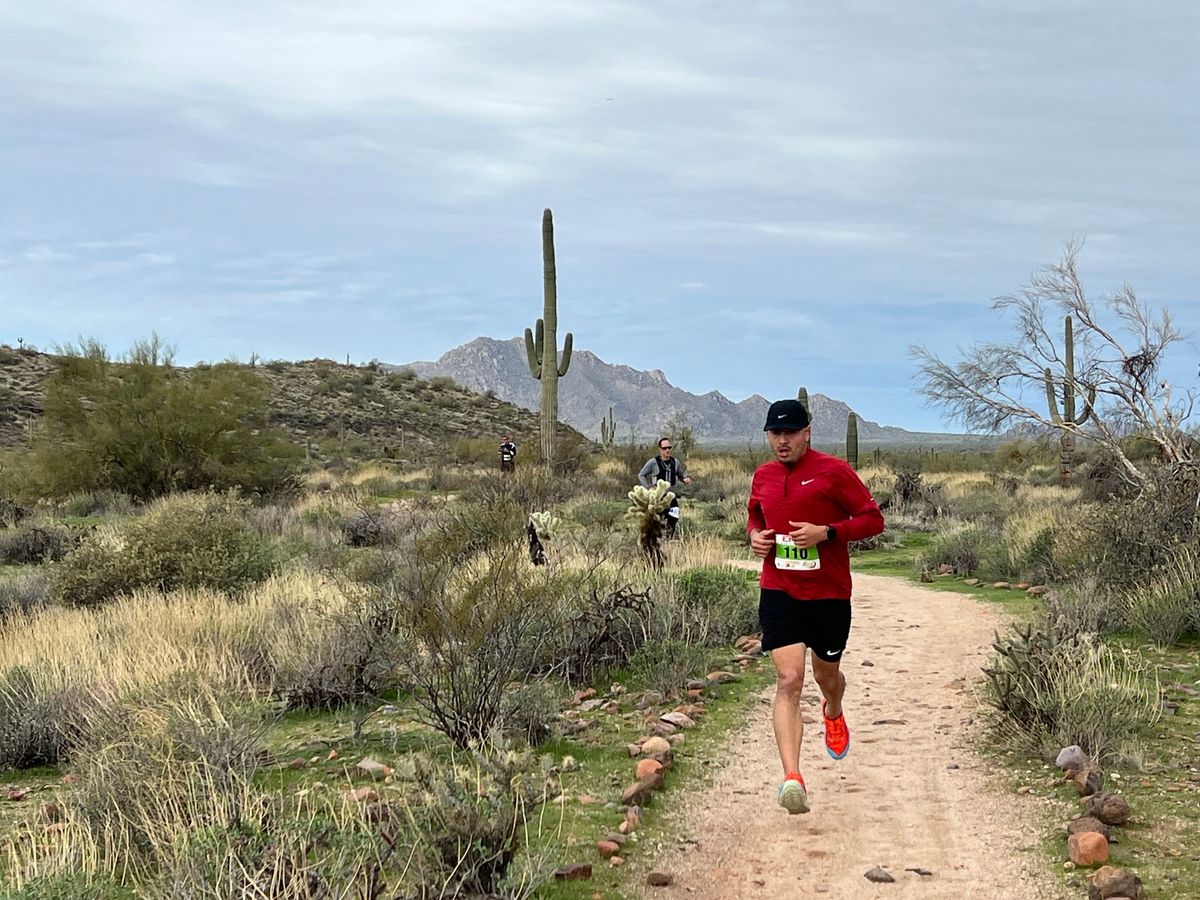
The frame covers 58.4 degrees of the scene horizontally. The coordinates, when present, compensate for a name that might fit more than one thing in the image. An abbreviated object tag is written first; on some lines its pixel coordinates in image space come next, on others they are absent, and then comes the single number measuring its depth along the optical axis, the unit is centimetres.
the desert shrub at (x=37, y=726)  738
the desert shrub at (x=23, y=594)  1242
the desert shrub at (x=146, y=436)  2622
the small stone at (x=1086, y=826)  507
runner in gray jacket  1412
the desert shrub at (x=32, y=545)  1801
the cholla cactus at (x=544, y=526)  1364
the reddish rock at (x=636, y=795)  586
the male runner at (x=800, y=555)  548
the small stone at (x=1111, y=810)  526
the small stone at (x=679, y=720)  760
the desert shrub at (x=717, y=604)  1059
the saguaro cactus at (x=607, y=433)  4714
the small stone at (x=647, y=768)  625
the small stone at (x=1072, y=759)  606
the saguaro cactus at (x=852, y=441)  3676
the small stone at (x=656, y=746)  679
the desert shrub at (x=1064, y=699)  641
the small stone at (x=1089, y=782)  567
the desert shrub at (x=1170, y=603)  962
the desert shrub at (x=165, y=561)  1248
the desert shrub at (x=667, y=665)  859
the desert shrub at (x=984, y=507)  2152
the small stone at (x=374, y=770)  638
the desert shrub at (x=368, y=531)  1922
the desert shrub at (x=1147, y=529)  1125
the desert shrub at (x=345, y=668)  834
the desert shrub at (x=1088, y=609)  889
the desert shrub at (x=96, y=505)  2458
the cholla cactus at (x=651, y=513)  1332
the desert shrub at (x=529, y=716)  703
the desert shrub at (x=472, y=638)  687
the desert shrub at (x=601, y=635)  908
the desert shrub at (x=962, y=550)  1684
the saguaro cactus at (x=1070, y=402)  1385
